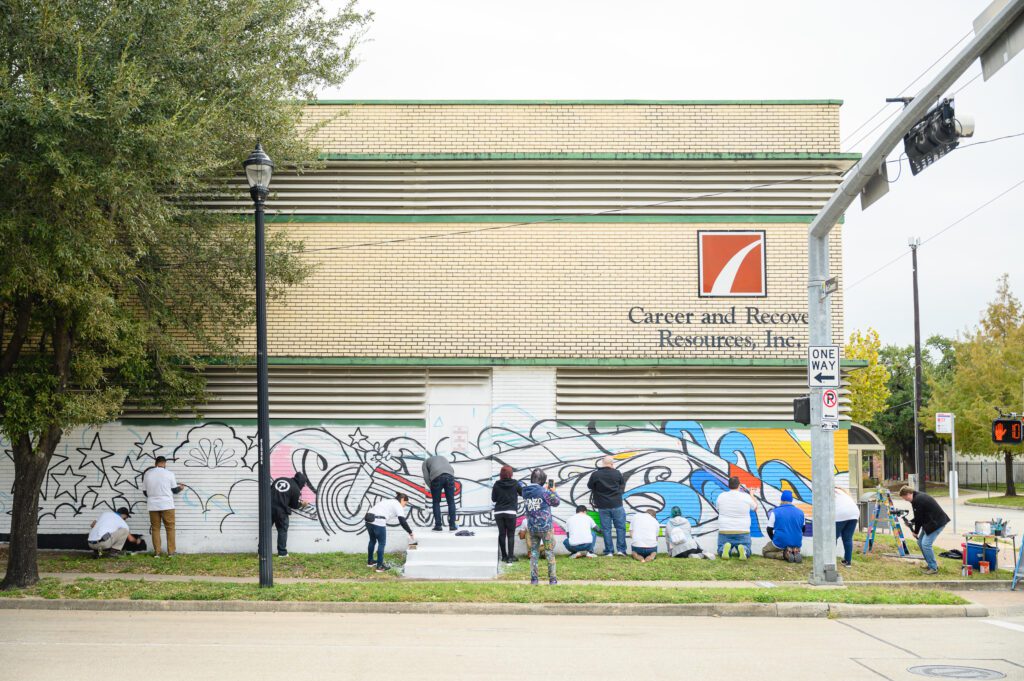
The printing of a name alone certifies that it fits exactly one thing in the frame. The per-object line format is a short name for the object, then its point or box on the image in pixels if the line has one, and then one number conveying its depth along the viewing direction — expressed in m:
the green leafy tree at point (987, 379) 42.19
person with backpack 14.60
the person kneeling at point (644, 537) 16.59
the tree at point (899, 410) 64.62
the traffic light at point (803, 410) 14.76
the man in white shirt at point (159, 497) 16.91
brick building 17.64
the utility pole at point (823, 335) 13.75
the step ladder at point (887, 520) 17.53
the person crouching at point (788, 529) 16.41
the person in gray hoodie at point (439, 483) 16.66
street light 13.73
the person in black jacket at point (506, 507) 16.19
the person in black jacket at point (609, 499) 16.78
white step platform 15.52
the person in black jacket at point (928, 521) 15.91
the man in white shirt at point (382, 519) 15.60
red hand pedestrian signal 16.23
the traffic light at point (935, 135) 10.85
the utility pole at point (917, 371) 39.22
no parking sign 14.68
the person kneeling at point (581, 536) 16.73
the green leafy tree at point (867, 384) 48.34
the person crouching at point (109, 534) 16.53
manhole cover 8.93
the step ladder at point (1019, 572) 15.24
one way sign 14.73
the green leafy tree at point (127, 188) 12.08
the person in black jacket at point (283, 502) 16.70
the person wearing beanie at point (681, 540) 16.84
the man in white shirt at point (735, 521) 16.61
